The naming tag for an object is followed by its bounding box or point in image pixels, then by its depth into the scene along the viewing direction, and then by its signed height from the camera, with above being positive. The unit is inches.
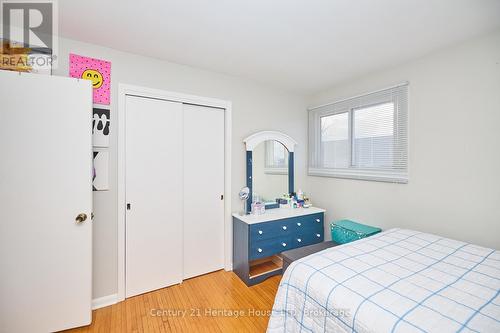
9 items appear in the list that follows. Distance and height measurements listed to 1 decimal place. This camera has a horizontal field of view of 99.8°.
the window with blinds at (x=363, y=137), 92.5 +15.3
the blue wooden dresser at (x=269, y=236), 93.6 -33.7
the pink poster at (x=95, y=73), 75.0 +34.2
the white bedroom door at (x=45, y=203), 60.3 -11.1
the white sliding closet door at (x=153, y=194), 84.5 -11.4
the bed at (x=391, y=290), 37.0 -25.9
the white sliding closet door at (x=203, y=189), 97.9 -11.1
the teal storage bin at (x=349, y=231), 92.4 -28.9
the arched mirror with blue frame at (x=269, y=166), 110.0 +0.3
